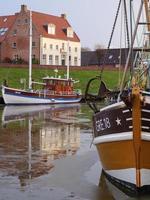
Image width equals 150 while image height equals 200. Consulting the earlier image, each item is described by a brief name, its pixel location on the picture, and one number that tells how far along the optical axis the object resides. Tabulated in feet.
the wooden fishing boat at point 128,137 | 32.01
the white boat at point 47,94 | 150.45
